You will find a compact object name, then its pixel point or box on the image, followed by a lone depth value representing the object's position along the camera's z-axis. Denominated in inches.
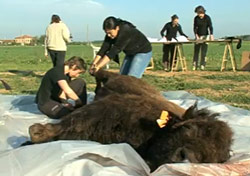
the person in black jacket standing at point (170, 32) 704.4
